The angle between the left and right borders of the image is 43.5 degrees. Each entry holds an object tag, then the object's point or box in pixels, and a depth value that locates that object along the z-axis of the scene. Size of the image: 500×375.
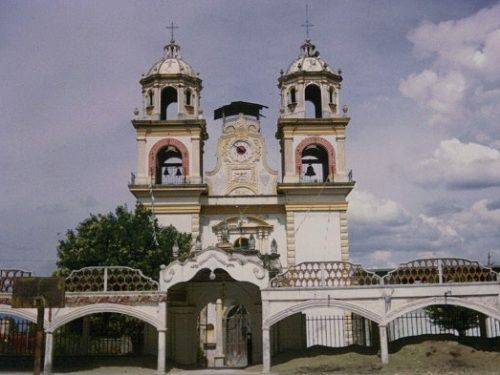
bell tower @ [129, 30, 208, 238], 37.38
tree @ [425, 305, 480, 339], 33.00
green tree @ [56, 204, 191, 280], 30.64
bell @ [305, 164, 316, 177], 39.84
